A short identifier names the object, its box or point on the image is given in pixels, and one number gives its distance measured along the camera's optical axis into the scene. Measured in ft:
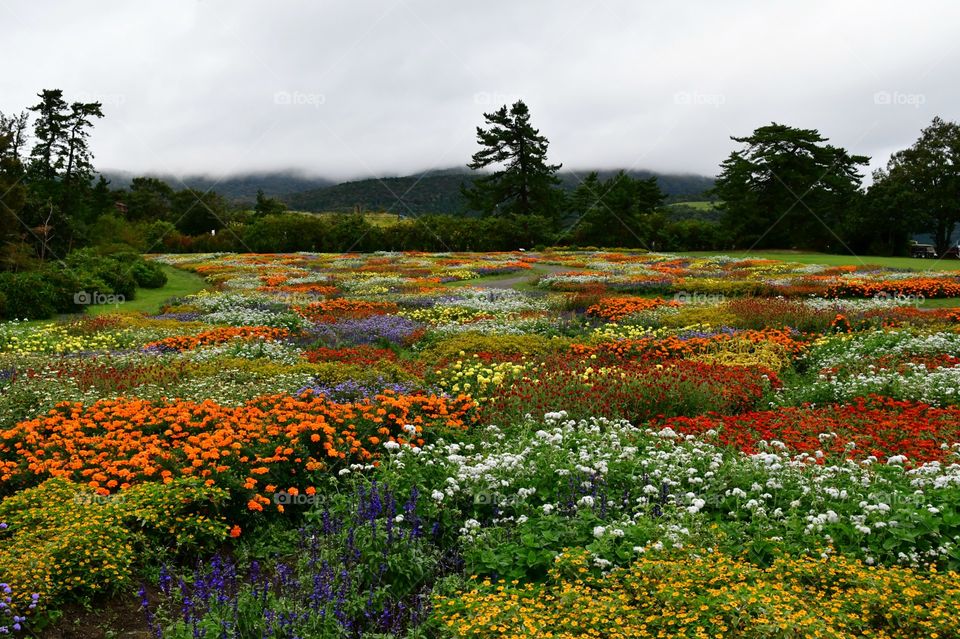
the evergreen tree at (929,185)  163.63
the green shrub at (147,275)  91.81
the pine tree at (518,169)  224.12
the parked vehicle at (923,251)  177.17
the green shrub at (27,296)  63.72
